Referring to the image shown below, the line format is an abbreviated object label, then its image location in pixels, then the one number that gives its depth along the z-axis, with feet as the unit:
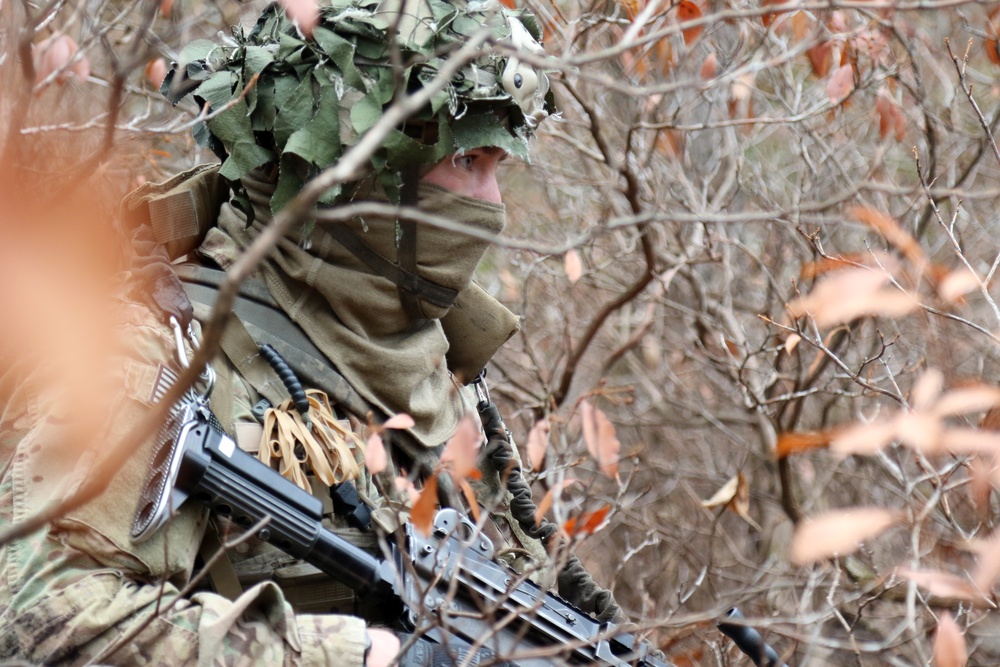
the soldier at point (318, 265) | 15.06
